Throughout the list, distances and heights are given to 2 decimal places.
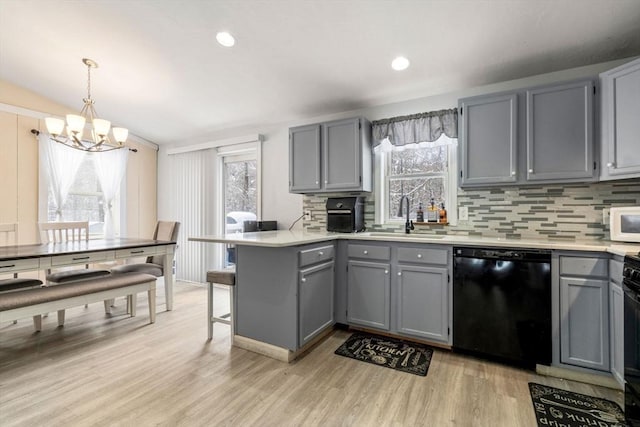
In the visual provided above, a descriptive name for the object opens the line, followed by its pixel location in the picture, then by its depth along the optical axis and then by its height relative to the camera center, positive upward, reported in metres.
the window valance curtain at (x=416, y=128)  2.77 +0.87
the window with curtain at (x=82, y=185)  3.93 +0.41
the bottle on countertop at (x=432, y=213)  2.92 +0.01
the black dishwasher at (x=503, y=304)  2.03 -0.66
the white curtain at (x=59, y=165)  3.90 +0.67
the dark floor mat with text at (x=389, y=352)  2.16 -1.12
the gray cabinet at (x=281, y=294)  2.19 -0.64
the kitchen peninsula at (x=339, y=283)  2.06 -0.57
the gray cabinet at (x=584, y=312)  1.88 -0.65
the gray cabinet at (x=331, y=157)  3.03 +0.62
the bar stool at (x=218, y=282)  2.45 -0.58
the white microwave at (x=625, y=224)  1.93 -0.07
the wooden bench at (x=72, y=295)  2.10 -0.67
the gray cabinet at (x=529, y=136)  2.17 +0.62
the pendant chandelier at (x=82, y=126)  2.72 +0.84
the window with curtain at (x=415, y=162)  2.86 +0.55
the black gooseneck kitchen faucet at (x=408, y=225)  2.90 -0.11
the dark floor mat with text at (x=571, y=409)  1.56 -1.11
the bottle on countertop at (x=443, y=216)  2.86 -0.02
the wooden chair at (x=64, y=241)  2.88 -0.31
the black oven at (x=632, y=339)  1.44 -0.65
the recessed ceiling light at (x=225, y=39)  2.48 +1.52
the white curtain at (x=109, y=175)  4.45 +0.60
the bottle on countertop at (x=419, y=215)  2.97 -0.01
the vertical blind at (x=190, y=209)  4.59 +0.08
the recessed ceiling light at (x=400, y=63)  2.50 +1.32
